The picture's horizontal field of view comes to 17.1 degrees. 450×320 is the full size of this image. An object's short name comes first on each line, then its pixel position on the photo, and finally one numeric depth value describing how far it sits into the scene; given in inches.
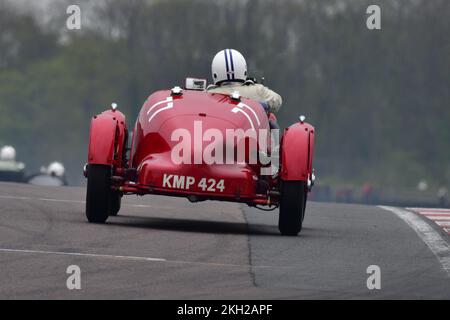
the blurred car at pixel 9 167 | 1063.0
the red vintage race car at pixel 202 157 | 526.9
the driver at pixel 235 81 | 596.1
